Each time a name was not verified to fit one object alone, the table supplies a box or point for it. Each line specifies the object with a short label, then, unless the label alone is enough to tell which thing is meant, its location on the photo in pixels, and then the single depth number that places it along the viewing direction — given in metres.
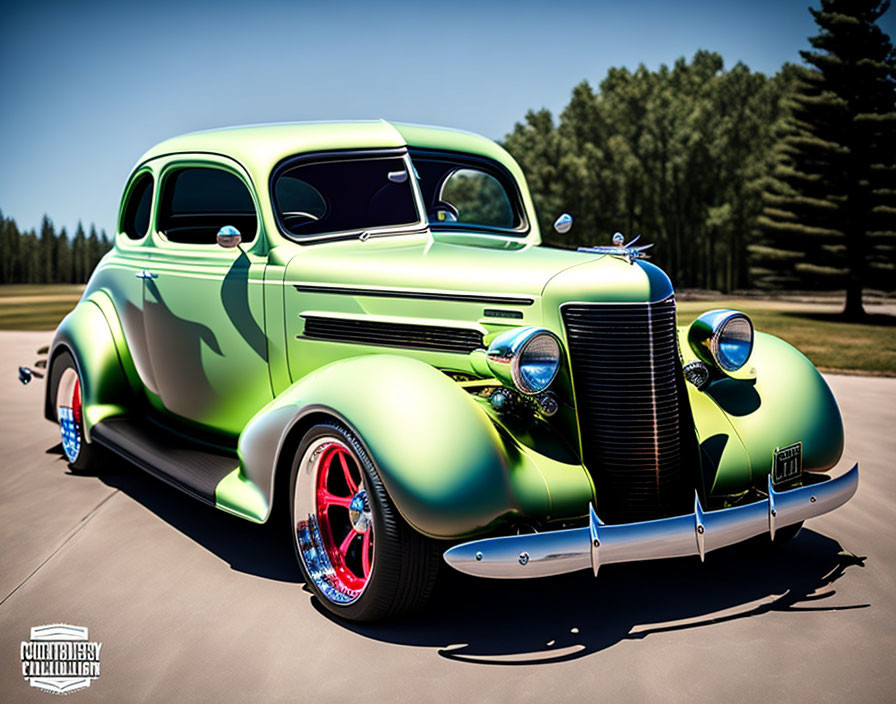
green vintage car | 3.18
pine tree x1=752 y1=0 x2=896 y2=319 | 26.55
